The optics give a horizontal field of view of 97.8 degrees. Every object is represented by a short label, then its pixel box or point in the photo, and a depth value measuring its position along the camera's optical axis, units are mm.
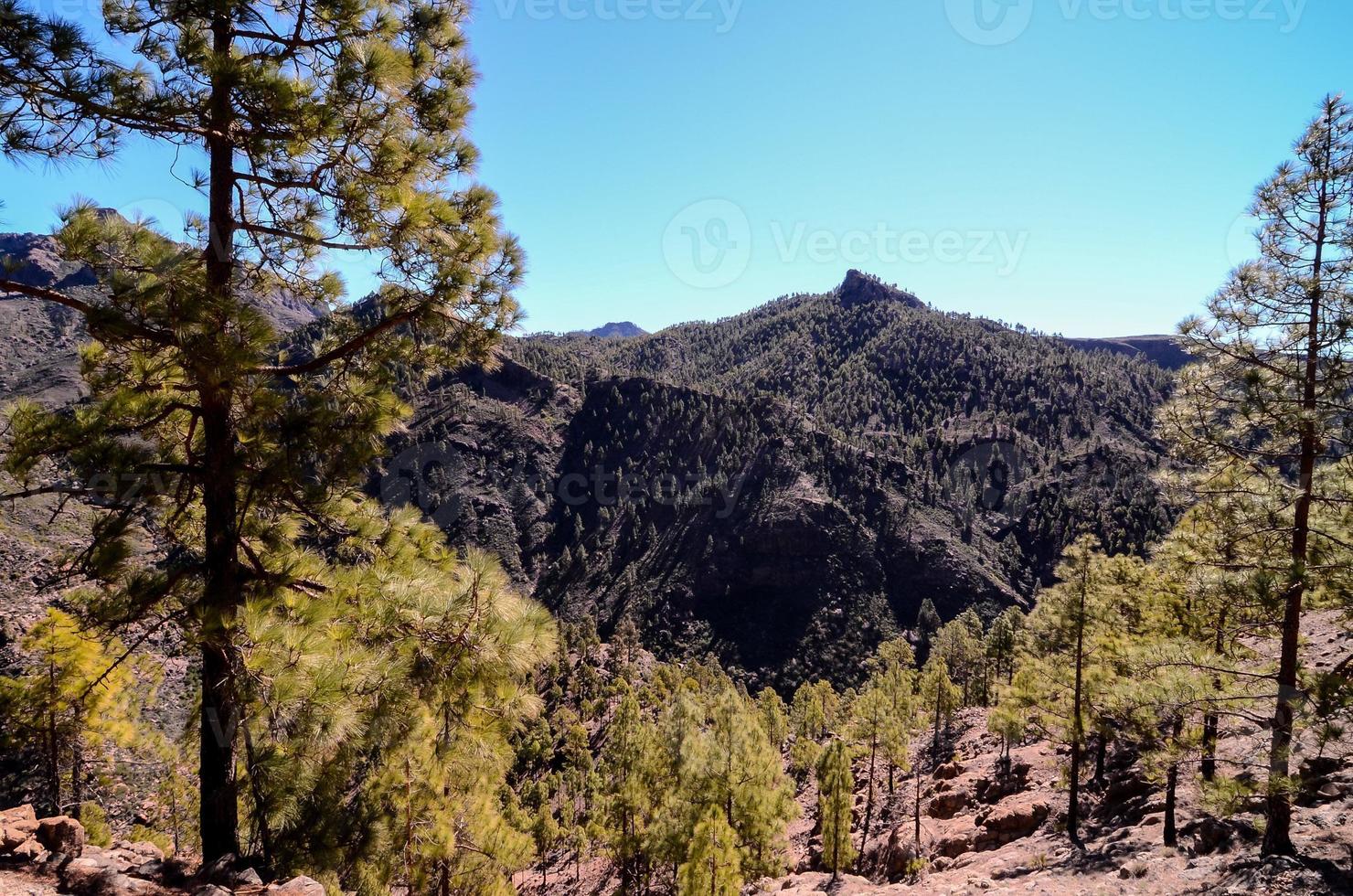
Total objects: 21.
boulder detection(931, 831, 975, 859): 19344
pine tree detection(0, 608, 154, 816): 6668
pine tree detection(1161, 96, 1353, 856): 7773
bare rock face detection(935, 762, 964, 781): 28594
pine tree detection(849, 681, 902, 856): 26281
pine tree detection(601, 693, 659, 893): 22203
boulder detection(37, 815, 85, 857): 4738
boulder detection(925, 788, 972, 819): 24359
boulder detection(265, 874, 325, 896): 4336
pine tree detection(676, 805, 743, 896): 15906
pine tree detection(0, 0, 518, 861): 4398
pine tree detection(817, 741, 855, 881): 21688
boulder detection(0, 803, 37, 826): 5055
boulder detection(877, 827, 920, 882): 20297
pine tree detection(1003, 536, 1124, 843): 15531
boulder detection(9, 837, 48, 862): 4398
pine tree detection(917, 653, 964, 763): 38469
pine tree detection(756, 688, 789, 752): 46719
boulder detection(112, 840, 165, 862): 5015
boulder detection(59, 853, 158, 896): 4172
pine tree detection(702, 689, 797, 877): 18391
